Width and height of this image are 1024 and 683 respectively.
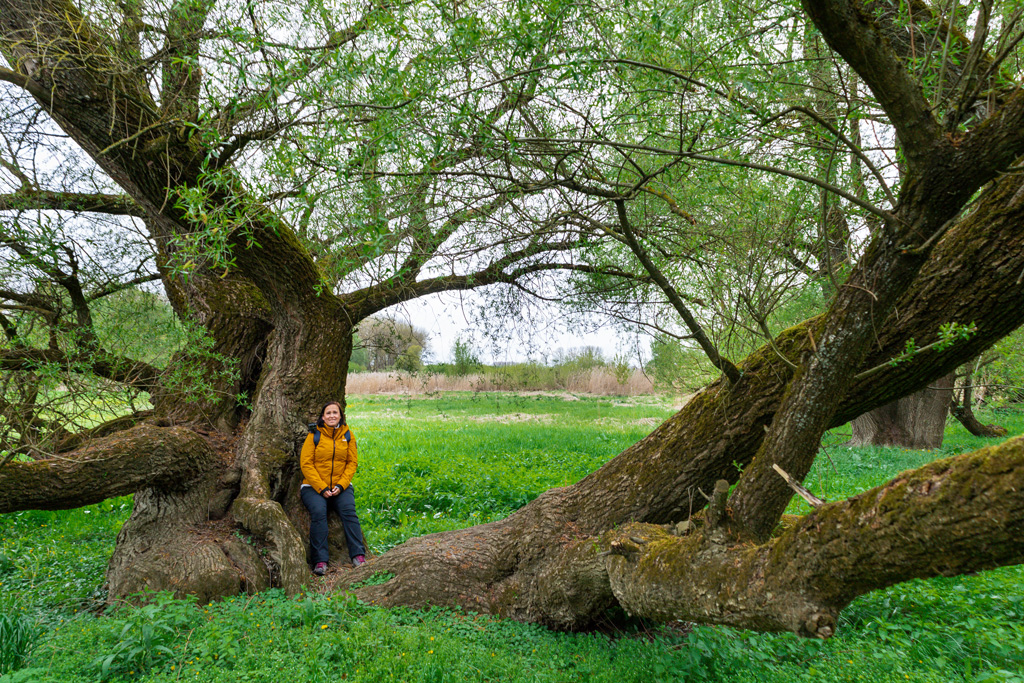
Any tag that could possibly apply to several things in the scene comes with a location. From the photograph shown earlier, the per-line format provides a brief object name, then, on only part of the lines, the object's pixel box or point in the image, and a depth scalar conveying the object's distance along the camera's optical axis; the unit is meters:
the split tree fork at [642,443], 2.38
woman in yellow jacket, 6.14
